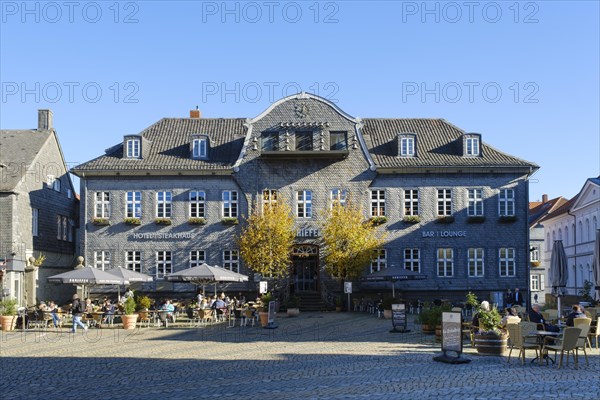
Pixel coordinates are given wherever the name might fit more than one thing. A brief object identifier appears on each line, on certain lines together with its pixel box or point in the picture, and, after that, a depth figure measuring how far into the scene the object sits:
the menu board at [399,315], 26.28
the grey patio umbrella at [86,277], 29.75
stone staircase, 40.09
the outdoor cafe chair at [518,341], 17.94
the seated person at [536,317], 19.99
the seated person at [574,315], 20.54
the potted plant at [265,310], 29.97
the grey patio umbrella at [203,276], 31.34
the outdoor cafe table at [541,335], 17.91
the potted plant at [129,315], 29.28
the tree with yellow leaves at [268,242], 40.00
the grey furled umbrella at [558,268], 28.05
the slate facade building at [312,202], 41.53
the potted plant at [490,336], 19.67
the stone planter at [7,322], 29.19
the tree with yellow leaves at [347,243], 39.53
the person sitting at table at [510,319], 20.73
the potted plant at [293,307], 36.90
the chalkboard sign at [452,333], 18.11
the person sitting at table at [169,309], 30.44
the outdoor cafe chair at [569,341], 17.14
